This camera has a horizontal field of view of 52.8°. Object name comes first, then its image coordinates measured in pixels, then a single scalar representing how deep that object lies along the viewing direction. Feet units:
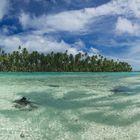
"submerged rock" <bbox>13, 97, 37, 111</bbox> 36.74
